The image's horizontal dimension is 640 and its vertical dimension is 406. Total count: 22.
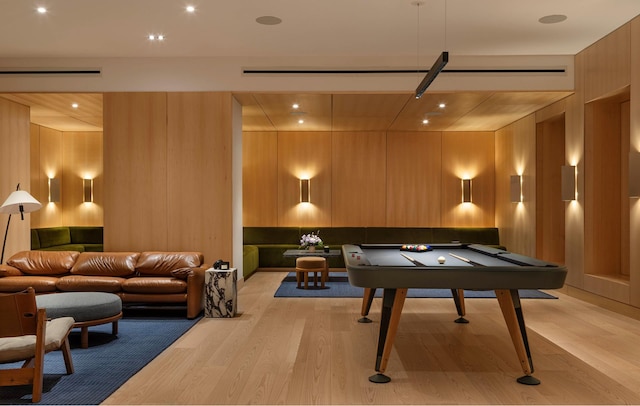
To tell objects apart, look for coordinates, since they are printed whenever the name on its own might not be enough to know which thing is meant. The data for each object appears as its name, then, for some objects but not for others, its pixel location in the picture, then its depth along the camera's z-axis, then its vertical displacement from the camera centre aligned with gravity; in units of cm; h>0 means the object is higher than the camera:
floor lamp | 628 -5
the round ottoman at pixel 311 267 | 870 -112
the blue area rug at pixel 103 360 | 369 -135
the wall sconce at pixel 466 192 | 1151 +11
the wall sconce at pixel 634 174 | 612 +25
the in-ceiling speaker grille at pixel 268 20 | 619 +206
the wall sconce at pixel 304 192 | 1158 +13
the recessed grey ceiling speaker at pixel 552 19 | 611 +204
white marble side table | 643 -113
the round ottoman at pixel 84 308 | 492 -101
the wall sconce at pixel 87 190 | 1170 +21
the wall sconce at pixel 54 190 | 1116 +20
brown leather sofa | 639 -93
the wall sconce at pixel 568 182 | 762 +20
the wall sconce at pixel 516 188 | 991 +16
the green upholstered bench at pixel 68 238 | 1020 -79
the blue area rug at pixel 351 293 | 792 -145
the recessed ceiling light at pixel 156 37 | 674 +204
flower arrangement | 934 -76
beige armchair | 358 -95
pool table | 391 -62
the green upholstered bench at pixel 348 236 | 1105 -81
